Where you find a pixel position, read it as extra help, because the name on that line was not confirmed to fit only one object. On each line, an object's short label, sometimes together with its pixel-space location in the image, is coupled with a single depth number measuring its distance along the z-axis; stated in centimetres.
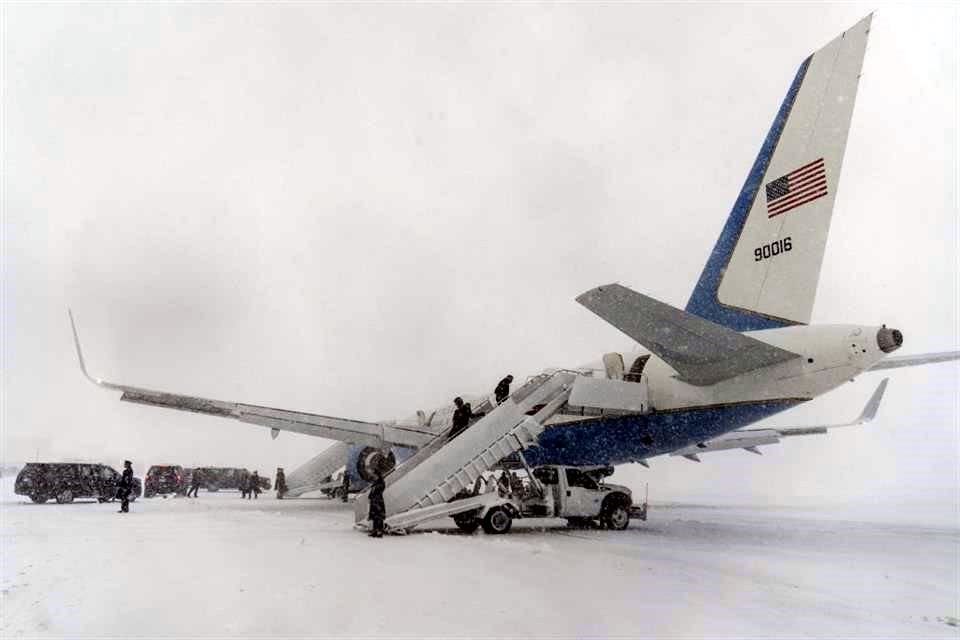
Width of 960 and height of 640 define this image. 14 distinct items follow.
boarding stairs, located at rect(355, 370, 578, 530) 1220
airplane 1041
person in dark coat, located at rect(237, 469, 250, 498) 2815
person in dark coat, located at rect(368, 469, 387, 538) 1165
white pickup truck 1279
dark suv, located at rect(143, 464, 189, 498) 2922
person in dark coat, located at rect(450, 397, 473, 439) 1400
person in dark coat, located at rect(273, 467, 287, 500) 2658
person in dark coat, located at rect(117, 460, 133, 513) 1642
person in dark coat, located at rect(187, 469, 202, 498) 2889
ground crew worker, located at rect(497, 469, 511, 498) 1458
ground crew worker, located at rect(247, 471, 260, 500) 2857
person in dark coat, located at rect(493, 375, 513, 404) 1446
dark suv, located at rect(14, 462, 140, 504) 2012
